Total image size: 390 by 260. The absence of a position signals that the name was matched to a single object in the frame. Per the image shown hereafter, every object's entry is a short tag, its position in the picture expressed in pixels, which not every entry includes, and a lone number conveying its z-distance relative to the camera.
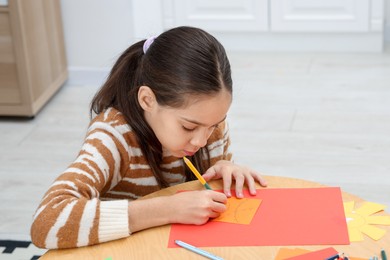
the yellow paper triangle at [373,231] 1.61
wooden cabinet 3.26
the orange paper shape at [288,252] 1.58
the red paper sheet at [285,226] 1.62
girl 1.66
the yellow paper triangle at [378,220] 1.64
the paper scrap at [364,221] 1.61
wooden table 1.58
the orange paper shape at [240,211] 1.68
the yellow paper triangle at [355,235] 1.61
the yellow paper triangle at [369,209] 1.67
